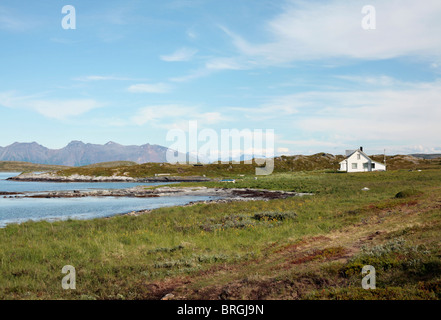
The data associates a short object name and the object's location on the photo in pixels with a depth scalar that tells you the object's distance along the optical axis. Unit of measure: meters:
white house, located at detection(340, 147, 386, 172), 105.50
